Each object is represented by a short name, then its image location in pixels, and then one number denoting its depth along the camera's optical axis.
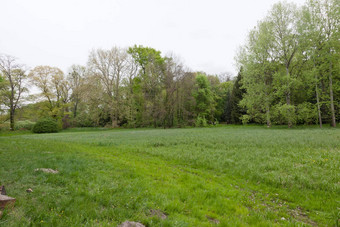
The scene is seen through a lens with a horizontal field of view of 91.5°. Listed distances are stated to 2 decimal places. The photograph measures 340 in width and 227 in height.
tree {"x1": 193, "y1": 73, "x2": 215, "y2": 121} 44.47
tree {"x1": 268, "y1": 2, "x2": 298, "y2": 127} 26.84
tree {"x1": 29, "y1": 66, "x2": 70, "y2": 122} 41.62
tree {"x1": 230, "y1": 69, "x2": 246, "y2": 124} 46.25
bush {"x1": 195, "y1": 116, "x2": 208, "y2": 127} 40.31
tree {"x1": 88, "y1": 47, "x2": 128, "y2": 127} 39.78
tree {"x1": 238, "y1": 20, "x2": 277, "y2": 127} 27.83
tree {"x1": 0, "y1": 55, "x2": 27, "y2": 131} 36.72
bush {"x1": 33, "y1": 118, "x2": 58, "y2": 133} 36.16
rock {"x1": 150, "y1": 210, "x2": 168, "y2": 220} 3.66
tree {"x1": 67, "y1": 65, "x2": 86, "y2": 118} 48.22
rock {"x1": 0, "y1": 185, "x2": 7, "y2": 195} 3.87
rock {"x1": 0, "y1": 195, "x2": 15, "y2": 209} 3.29
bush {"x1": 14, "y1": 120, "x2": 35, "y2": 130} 39.09
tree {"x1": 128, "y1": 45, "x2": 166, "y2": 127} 37.66
